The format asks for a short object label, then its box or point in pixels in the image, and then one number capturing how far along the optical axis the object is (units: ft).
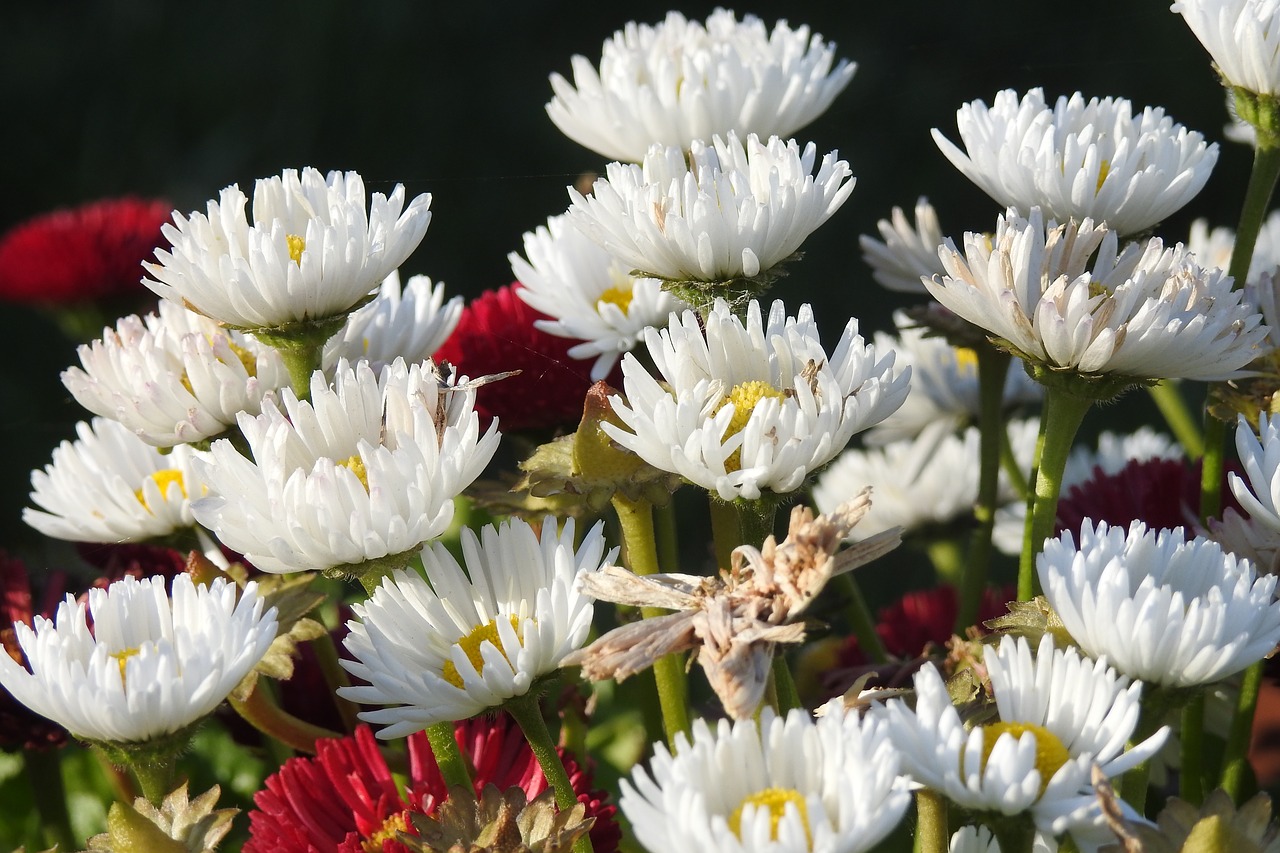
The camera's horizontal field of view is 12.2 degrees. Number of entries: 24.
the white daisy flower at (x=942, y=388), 2.96
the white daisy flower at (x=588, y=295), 2.66
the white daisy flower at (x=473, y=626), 2.41
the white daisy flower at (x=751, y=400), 2.40
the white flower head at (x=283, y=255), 2.49
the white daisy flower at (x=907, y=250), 2.68
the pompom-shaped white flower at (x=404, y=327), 2.61
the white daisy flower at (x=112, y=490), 2.64
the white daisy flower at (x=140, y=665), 2.38
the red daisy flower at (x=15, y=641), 2.64
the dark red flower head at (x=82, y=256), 3.98
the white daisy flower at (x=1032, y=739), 2.32
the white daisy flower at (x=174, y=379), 2.54
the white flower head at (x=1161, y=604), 2.35
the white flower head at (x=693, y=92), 2.70
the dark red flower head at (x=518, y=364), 2.71
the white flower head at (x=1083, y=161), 2.54
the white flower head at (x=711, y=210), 2.50
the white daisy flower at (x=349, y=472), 2.40
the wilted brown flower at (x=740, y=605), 2.34
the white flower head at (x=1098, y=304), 2.44
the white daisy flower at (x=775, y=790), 2.28
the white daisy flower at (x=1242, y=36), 2.55
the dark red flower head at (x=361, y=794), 2.49
